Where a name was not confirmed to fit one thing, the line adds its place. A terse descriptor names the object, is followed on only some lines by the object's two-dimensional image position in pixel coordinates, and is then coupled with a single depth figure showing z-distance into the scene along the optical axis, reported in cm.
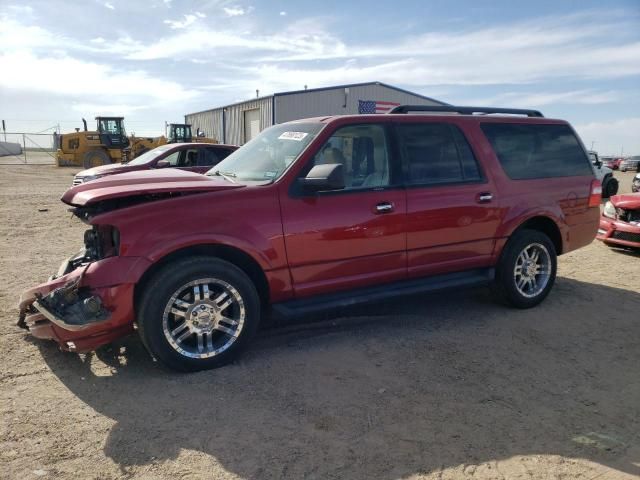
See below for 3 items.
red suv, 335
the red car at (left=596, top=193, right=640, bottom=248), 734
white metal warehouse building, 2728
